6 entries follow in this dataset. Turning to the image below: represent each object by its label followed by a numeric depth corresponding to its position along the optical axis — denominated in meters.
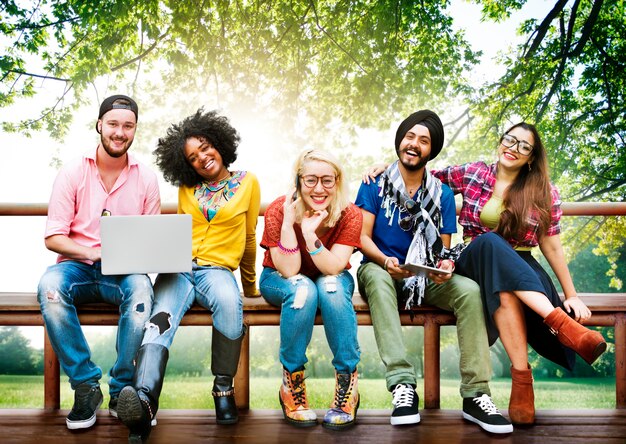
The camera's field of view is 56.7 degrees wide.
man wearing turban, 2.12
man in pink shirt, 2.08
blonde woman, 2.09
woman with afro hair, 1.96
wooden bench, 2.29
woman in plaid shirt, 2.10
